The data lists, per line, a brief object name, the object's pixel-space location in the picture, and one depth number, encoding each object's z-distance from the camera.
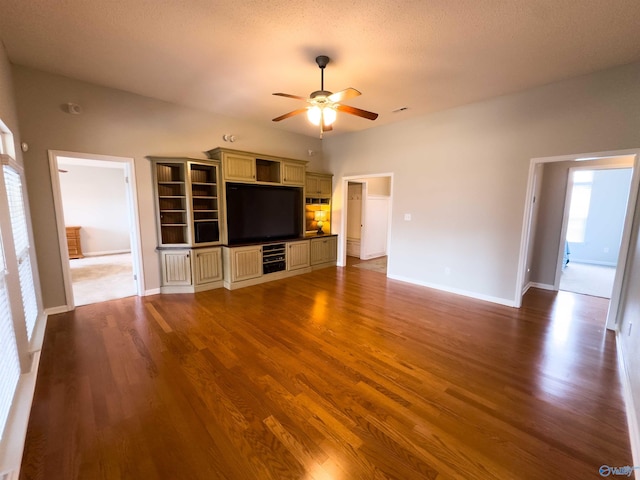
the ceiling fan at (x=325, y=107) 2.66
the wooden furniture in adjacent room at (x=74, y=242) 6.94
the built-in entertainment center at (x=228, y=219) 4.25
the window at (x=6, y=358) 1.58
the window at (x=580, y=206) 6.90
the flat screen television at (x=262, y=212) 4.69
